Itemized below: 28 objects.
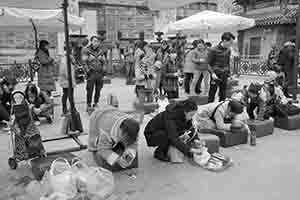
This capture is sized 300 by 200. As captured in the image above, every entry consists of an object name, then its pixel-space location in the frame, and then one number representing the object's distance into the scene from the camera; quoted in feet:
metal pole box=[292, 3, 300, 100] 17.18
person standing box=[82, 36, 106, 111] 17.83
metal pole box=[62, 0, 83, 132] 11.86
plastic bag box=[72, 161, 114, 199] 7.70
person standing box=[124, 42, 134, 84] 32.50
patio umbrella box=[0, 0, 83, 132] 10.47
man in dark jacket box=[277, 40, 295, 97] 21.65
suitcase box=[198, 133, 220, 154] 11.15
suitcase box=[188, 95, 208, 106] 21.18
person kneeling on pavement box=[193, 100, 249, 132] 11.87
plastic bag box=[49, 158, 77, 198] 7.34
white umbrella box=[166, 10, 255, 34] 22.90
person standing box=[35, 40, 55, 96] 17.51
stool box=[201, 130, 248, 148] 12.21
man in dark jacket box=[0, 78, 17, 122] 15.60
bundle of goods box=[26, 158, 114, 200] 7.37
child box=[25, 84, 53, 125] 15.24
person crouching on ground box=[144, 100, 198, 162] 9.96
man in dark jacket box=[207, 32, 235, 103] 17.41
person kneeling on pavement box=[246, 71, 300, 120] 13.98
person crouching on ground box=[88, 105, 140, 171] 8.83
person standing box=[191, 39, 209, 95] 21.61
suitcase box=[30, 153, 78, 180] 8.99
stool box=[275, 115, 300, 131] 14.66
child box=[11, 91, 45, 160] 9.75
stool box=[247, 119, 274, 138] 13.56
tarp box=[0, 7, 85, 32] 17.79
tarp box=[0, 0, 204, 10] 10.44
